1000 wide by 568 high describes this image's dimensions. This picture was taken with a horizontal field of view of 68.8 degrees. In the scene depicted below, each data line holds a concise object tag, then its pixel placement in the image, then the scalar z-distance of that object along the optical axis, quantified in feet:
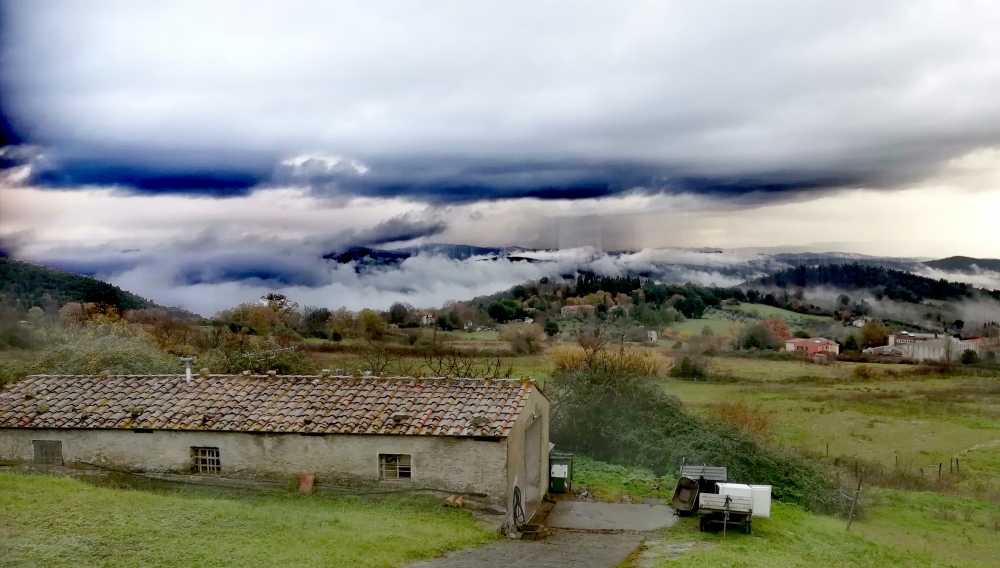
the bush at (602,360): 116.16
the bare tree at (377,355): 127.44
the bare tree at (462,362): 129.37
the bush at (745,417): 114.52
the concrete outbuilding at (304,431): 56.80
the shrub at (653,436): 87.16
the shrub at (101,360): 102.12
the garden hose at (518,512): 56.79
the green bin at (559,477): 72.43
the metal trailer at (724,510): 57.11
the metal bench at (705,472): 65.77
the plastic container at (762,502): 62.69
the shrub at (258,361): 114.83
